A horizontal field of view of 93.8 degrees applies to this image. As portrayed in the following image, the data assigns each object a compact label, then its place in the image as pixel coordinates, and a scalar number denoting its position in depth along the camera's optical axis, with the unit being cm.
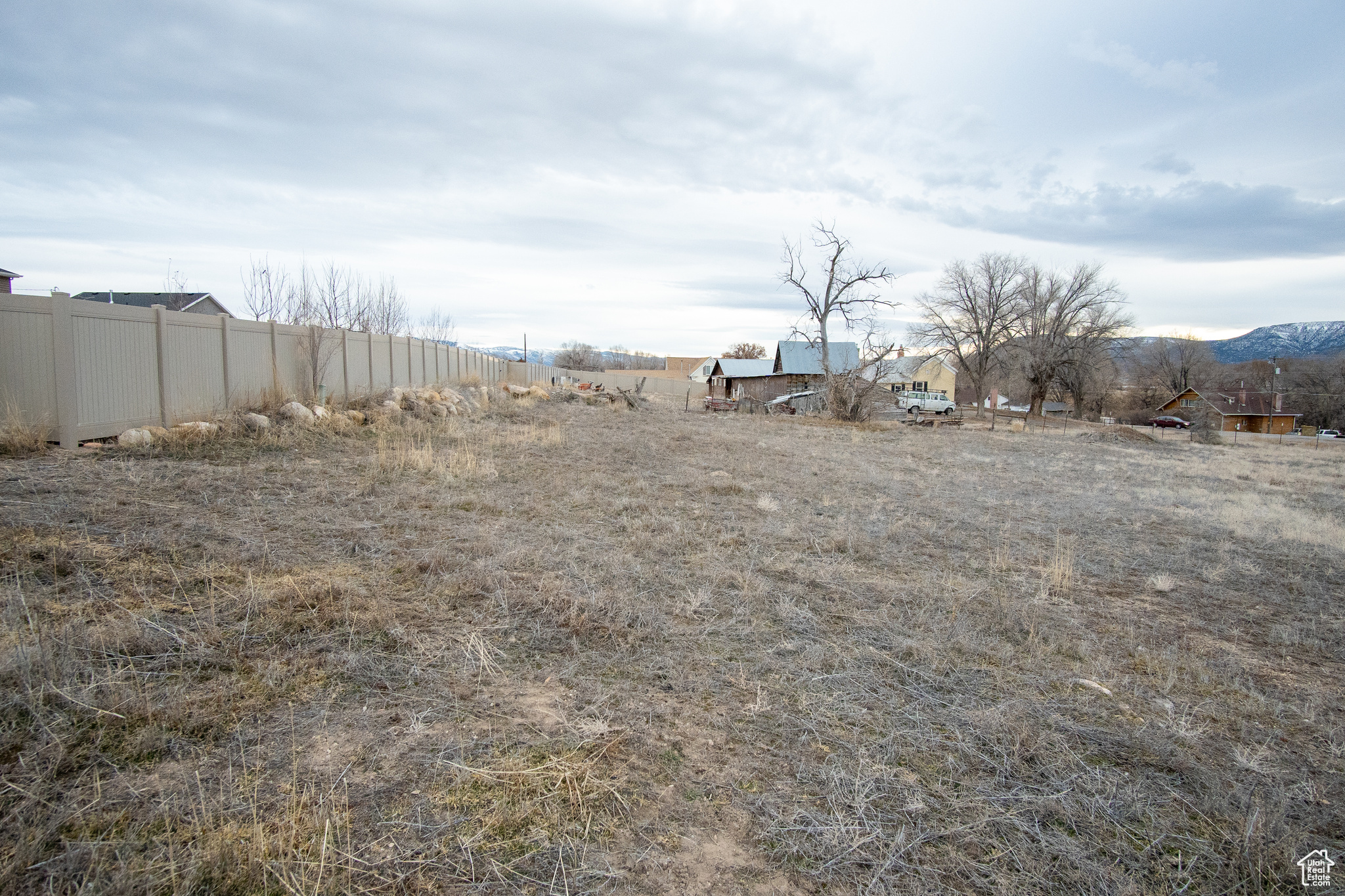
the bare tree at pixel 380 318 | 3403
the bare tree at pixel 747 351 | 10712
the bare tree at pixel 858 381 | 3064
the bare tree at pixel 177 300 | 2552
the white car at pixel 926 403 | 4375
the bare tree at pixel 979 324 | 4900
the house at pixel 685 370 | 8781
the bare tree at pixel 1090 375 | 5103
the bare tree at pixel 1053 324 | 4909
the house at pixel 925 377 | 5878
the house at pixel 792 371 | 5303
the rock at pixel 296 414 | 1227
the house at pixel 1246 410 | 6231
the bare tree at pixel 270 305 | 2702
